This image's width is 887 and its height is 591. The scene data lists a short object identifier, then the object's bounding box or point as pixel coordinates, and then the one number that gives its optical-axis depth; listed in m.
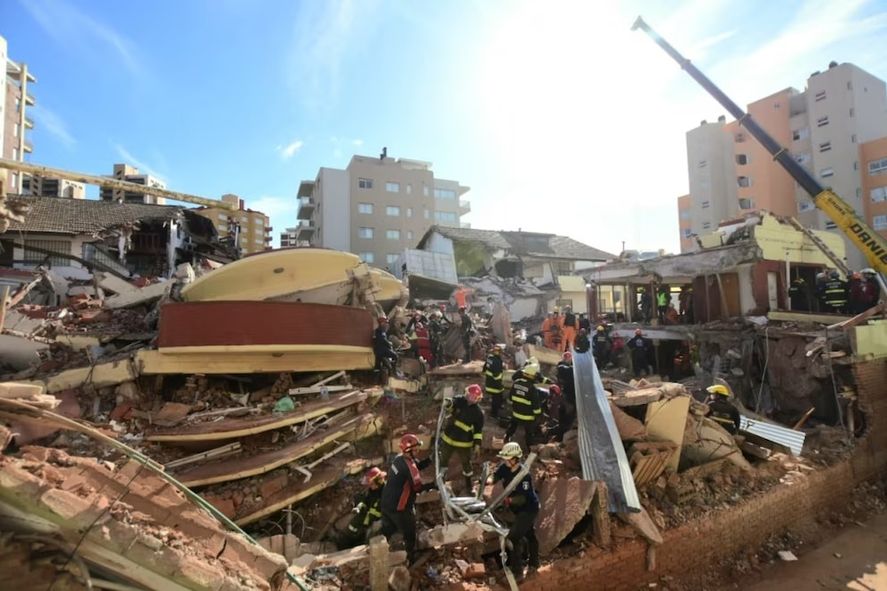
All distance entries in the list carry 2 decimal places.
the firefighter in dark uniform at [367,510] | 5.71
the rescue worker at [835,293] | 12.70
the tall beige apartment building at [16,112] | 35.94
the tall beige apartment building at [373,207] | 39.06
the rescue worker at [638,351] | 13.83
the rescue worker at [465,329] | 12.24
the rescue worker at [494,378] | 8.77
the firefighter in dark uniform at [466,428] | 6.75
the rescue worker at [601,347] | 14.12
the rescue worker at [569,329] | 13.16
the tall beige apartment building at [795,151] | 31.50
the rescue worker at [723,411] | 8.44
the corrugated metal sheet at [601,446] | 6.23
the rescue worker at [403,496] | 5.16
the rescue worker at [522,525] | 5.20
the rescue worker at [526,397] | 7.46
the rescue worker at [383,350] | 9.56
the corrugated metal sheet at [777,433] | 9.00
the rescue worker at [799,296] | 14.96
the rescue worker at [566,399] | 8.39
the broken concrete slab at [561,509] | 5.71
